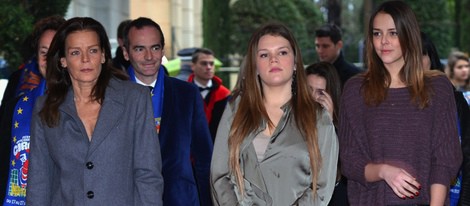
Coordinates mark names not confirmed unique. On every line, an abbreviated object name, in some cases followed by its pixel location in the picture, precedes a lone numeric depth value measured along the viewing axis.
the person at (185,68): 14.19
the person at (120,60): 7.49
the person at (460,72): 12.42
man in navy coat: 5.78
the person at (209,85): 9.63
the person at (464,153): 5.36
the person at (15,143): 5.48
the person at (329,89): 5.94
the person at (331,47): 10.03
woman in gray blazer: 4.78
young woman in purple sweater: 4.73
